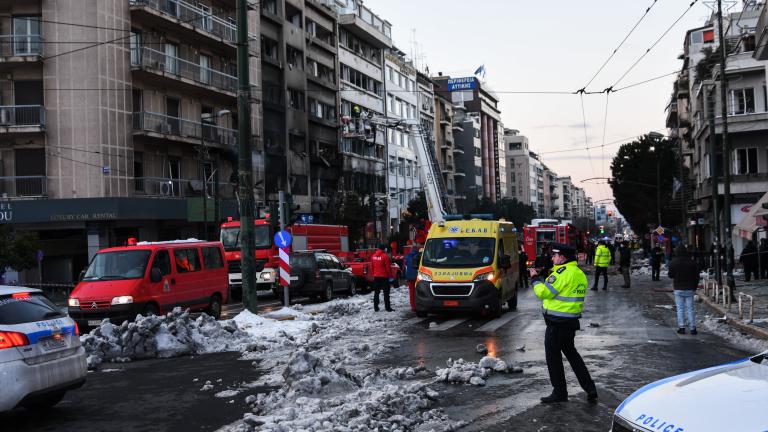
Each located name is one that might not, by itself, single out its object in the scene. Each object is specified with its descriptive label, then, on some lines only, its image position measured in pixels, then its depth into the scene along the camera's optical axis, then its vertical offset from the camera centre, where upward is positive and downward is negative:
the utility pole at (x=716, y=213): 23.38 -0.08
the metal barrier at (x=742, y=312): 14.94 -2.12
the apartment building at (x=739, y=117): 41.81 +5.44
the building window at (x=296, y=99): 53.37 +9.29
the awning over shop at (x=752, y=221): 25.04 -0.40
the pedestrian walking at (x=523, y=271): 29.26 -2.27
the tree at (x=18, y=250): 27.80 -0.65
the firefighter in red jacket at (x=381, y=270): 19.42 -1.29
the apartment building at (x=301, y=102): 50.00 +9.15
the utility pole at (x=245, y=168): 16.94 +1.35
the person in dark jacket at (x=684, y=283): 13.95 -1.37
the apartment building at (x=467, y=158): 103.08 +8.96
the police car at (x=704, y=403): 3.77 -1.07
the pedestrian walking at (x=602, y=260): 26.81 -1.71
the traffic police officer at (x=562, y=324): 8.09 -1.22
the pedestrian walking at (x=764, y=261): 31.23 -2.24
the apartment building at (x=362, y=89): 62.53 +12.13
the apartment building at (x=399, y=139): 73.19 +8.52
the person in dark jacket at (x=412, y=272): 19.47 -1.40
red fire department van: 15.38 -1.22
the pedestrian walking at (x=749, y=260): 29.61 -2.09
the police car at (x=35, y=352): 7.29 -1.27
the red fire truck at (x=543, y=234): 45.94 -1.18
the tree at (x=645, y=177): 70.06 +3.49
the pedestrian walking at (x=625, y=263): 29.11 -1.98
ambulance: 16.86 -1.19
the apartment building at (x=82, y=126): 33.50 +4.97
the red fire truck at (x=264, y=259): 27.09 -1.28
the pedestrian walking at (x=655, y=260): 34.03 -2.24
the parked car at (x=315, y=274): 24.44 -1.74
